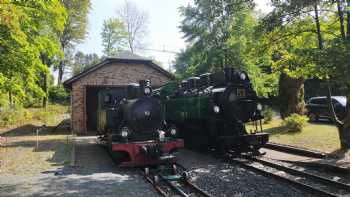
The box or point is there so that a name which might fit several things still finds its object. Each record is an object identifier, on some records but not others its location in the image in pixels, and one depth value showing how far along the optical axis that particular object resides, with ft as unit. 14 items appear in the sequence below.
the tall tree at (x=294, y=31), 38.42
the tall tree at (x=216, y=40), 73.92
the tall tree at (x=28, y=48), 43.80
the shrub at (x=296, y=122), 56.09
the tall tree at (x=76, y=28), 139.77
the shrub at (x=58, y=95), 152.76
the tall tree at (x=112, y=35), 172.03
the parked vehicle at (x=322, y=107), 68.93
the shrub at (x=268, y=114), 77.41
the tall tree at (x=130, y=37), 167.94
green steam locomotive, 39.63
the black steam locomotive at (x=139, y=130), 34.42
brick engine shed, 69.92
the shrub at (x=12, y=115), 91.29
